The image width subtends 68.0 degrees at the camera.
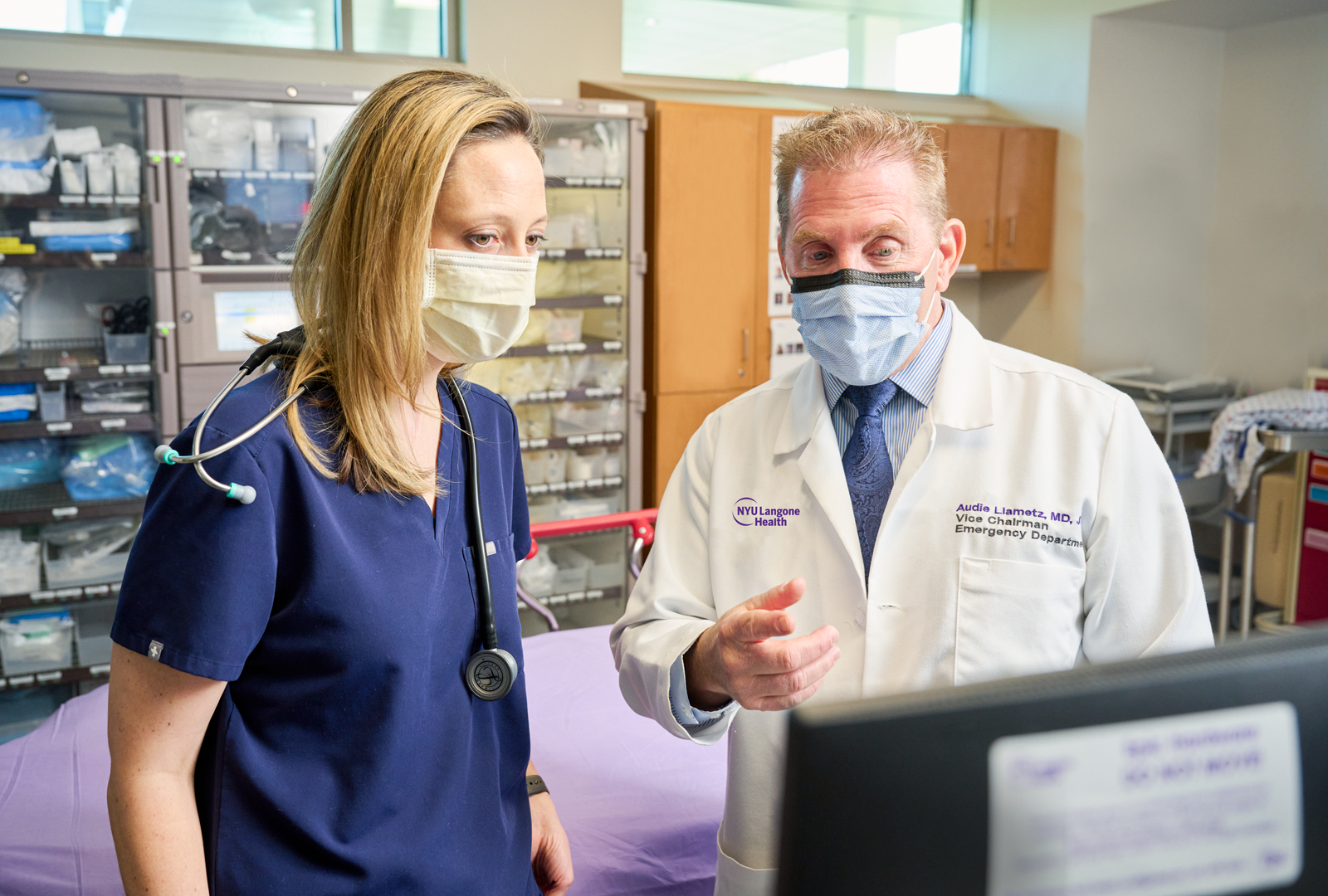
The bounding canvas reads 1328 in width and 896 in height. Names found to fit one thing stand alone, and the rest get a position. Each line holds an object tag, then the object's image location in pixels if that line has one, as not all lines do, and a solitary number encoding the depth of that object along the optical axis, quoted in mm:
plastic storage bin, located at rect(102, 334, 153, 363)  3629
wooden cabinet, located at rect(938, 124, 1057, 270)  5108
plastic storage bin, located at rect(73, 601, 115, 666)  3844
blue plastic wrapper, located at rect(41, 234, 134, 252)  3459
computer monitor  450
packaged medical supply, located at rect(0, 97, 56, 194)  3393
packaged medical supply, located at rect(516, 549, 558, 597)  4422
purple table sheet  1807
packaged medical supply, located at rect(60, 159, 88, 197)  3430
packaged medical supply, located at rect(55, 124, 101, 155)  3461
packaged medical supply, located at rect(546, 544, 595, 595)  4527
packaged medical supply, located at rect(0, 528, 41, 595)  3619
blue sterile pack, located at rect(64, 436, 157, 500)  3695
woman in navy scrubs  991
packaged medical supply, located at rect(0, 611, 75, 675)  3693
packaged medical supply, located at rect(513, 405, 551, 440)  4453
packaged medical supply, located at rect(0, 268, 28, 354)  3600
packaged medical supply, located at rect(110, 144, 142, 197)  3496
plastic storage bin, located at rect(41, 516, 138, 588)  3715
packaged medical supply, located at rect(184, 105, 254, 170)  3625
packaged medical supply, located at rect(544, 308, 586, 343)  4348
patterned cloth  4188
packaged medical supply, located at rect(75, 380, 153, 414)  3644
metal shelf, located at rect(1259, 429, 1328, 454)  4055
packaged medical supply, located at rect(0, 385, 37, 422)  3516
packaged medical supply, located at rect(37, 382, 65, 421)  3559
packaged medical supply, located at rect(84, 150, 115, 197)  3459
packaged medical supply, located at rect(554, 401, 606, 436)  4492
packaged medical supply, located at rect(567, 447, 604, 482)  4488
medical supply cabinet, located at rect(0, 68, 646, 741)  3453
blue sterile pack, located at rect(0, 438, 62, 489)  3643
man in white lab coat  1201
